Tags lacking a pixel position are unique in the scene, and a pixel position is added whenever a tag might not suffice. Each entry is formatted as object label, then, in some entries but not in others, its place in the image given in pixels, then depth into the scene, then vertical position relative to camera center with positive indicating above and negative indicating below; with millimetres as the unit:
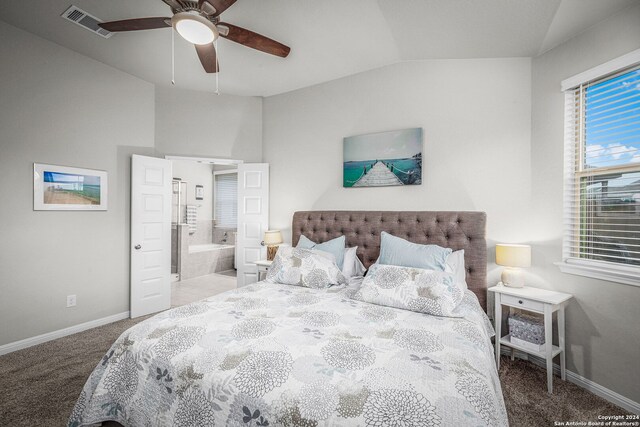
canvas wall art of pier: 3143 +609
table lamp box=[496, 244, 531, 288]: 2438 -398
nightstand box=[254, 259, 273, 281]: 3645 -685
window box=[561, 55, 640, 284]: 2053 +282
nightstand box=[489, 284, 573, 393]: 2205 -744
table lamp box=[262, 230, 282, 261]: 3885 -384
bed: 1081 -681
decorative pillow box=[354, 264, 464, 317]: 1968 -552
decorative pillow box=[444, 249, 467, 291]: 2556 -452
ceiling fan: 1872 +1333
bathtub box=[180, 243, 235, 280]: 5619 -982
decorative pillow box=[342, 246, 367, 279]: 2980 -543
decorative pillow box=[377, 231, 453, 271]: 2434 -362
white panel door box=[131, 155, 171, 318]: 3621 -301
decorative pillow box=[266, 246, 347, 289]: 2600 -532
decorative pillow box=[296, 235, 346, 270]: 3029 -372
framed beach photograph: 2906 +239
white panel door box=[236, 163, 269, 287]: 4230 -75
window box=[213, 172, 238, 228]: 6918 +306
